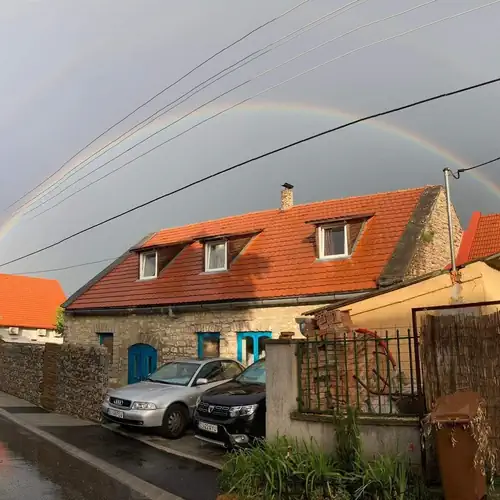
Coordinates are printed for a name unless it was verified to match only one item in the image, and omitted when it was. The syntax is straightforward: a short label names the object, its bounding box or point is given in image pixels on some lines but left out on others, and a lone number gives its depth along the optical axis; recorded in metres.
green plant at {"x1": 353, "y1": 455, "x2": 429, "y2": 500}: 5.54
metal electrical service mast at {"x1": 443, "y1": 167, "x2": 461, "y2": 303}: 10.27
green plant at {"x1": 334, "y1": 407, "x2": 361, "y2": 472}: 6.09
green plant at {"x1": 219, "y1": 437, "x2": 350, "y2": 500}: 5.96
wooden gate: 5.87
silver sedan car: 10.75
